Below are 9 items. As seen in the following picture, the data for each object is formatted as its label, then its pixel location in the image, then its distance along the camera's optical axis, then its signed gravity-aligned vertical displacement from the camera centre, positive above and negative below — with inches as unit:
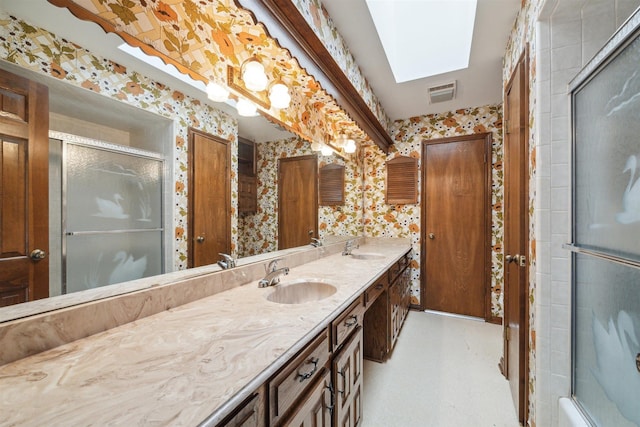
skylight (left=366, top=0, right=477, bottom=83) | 69.6 +53.7
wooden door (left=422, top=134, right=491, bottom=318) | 114.2 -5.4
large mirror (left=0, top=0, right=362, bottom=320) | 25.9 +11.3
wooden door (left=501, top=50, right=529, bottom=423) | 53.7 -5.3
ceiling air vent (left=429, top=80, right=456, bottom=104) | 94.0 +46.5
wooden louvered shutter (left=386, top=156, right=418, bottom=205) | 124.7 +16.2
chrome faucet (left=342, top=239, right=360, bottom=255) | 97.2 -13.3
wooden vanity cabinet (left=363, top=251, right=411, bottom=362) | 80.2 -35.6
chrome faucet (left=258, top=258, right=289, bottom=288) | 52.0 -13.4
